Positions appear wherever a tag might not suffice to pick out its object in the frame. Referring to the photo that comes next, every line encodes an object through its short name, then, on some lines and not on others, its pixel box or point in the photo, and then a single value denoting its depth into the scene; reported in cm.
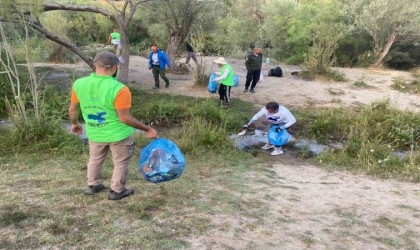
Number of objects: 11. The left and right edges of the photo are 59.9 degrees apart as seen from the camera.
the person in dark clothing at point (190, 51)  1453
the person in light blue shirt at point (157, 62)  1059
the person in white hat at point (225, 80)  870
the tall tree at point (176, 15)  1308
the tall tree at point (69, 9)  656
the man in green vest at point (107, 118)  287
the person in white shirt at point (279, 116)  608
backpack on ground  1434
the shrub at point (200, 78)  1102
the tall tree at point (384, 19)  1708
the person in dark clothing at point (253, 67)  1041
